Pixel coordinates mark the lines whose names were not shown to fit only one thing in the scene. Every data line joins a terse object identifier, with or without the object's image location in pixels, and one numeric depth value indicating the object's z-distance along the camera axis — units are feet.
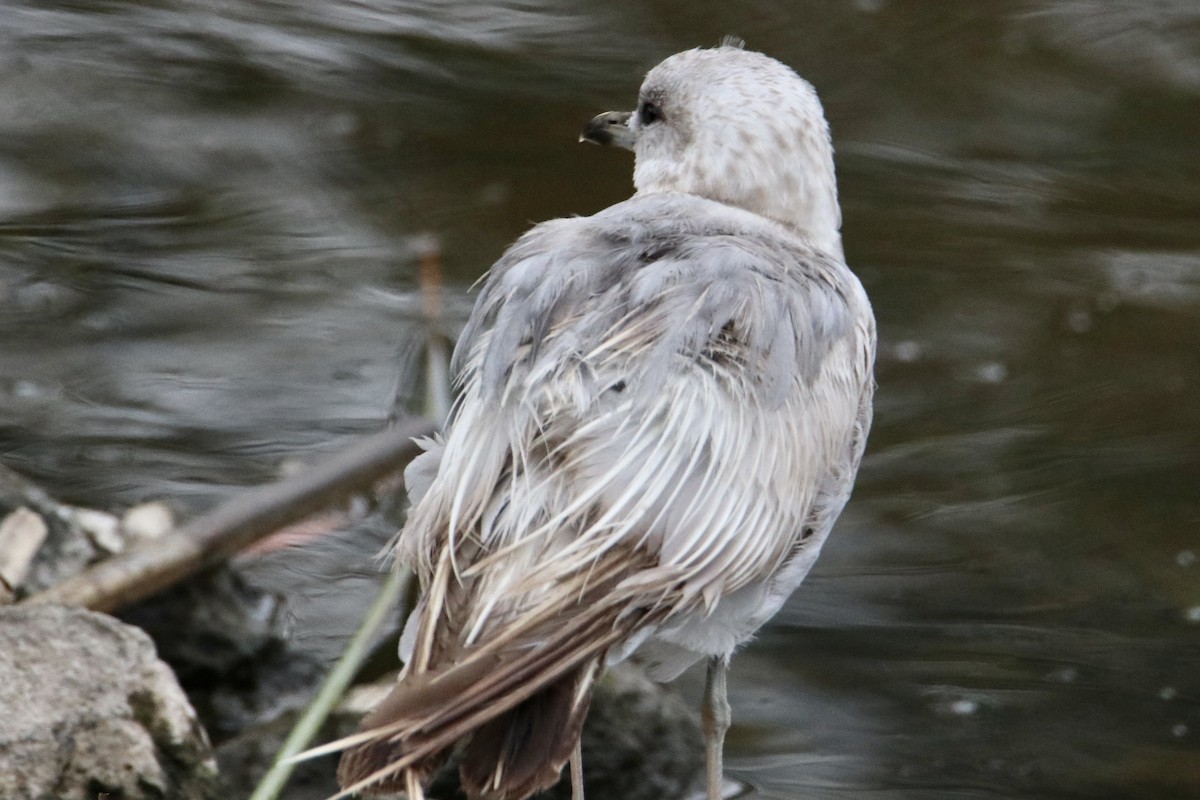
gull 21.72
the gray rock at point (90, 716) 24.79
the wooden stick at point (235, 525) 29.45
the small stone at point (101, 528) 33.09
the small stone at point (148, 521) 33.88
